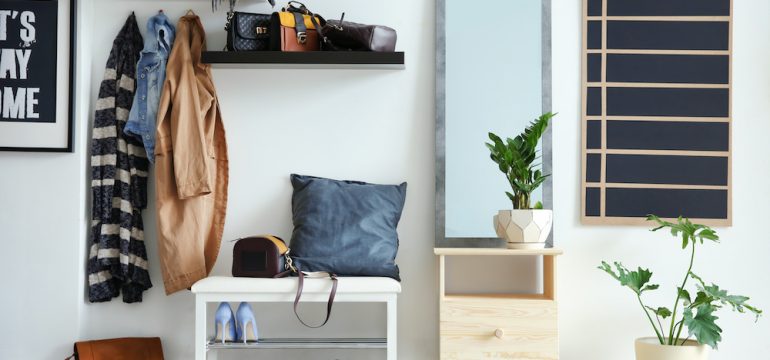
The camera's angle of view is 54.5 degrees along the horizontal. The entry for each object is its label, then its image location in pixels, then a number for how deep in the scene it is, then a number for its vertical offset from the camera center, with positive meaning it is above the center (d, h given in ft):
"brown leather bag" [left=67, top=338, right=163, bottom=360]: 9.72 -2.29
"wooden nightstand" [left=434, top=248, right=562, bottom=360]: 9.28 -1.86
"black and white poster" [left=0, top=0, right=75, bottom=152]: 10.14 +1.39
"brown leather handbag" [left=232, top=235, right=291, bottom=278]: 9.23 -1.00
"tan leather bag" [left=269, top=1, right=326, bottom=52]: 9.71 +1.94
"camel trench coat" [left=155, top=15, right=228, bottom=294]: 9.79 +0.10
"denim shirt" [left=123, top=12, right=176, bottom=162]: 9.95 +1.24
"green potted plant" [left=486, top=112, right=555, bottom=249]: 9.39 -0.12
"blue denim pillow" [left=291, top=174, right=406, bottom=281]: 9.65 -0.64
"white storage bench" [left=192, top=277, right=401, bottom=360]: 8.96 -1.38
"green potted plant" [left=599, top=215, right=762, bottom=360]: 9.09 -1.67
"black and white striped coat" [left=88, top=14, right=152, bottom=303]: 10.12 -0.22
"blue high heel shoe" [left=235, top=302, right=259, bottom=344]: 9.35 -1.84
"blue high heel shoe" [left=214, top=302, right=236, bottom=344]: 9.28 -1.83
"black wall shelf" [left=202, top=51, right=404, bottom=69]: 9.66 +1.56
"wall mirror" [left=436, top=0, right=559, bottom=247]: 10.36 +1.13
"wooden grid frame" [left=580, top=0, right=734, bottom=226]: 10.46 +0.87
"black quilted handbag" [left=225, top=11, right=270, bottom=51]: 9.86 +1.94
